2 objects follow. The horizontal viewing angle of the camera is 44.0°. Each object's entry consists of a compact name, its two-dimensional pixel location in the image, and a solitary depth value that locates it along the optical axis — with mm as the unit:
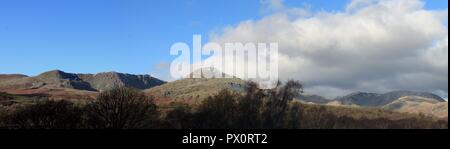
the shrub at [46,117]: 120625
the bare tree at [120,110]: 131500
